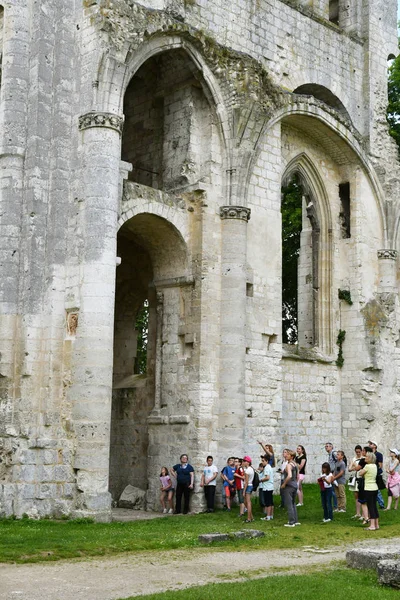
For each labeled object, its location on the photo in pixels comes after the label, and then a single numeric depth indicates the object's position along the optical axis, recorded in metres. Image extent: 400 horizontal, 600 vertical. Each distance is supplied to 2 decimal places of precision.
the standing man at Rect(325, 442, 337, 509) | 16.28
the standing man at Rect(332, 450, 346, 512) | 15.70
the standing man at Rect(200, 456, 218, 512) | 16.56
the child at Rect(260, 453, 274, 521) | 15.01
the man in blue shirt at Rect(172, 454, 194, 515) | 16.59
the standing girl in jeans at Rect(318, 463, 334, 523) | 14.59
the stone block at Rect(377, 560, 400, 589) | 8.94
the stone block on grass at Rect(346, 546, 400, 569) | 9.67
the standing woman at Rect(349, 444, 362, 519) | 14.77
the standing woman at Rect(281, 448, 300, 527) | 13.97
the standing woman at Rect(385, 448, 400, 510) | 16.23
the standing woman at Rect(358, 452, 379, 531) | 13.29
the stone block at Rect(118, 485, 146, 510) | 18.20
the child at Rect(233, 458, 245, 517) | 15.91
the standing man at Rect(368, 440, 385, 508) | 15.53
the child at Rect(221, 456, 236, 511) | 16.50
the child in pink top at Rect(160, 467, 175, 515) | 16.94
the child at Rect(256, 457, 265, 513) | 15.34
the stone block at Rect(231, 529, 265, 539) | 12.53
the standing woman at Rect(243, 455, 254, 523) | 14.94
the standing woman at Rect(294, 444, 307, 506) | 16.07
